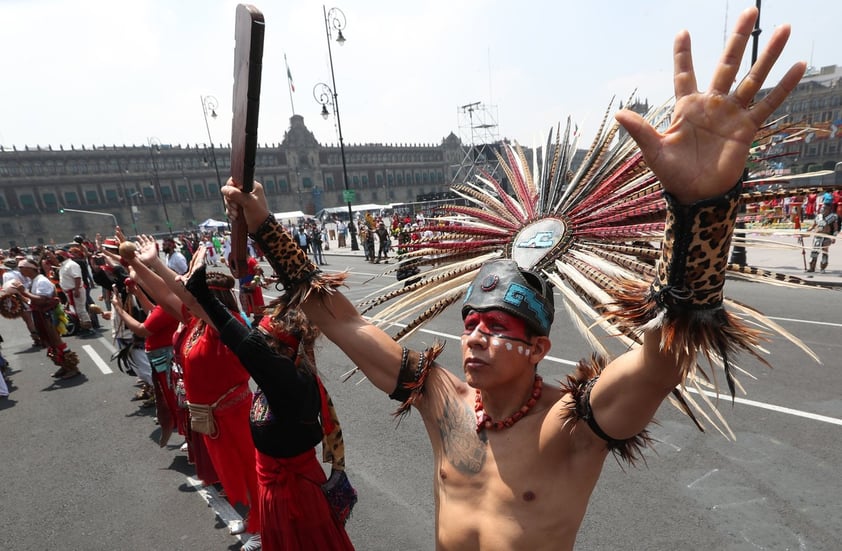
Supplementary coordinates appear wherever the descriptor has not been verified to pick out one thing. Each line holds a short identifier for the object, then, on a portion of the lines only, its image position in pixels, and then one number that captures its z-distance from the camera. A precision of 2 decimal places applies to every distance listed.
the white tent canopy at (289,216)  45.68
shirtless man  0.94
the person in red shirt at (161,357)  4.05
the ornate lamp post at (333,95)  18.02
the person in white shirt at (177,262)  10.34
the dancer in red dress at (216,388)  2.88
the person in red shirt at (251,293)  4.22
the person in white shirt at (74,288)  8.70
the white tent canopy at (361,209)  50.00
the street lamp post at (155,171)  54.06
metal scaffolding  27.72
